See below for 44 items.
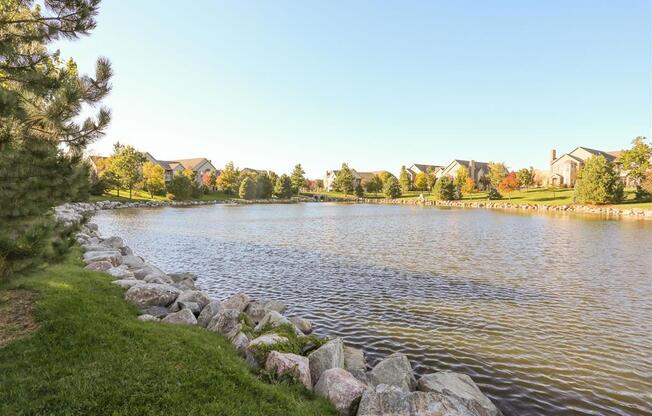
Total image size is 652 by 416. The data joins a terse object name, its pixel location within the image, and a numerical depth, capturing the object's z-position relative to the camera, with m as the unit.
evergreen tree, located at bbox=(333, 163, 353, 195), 132.50
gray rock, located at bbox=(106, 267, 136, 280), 13.20
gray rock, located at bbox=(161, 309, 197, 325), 9.57
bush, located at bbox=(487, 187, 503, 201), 102.19
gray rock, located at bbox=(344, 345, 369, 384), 8.06
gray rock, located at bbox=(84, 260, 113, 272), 13.94
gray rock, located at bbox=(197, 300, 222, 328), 10.12
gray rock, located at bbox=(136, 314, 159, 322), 9.15
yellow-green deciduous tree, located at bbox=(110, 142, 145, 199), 78.19
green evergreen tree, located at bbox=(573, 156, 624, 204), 70.81
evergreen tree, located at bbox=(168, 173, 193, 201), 87.31
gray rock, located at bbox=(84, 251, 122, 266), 15.28
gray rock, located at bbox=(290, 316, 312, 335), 11.36
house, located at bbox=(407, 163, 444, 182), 150.88
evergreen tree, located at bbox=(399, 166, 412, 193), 131.38
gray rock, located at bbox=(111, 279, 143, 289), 11.70
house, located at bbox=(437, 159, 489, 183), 129.62
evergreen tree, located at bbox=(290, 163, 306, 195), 128.12
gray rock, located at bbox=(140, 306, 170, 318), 9.98
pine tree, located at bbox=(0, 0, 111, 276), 6.46
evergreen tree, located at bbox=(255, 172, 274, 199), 108.07
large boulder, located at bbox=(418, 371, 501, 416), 6.84
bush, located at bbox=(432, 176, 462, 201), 107.19
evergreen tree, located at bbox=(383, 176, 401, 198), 122.38
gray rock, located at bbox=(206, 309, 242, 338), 9.35
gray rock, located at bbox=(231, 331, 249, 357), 8.19
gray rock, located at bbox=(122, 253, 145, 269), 16.12
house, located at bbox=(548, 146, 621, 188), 105.69
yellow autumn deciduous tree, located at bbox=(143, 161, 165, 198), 85.88
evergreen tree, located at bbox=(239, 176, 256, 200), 105.25
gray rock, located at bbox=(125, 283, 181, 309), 10.59
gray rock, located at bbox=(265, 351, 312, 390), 7.14
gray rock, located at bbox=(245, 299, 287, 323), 11.42
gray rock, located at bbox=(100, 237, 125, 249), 21.00
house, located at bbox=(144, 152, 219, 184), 113.25
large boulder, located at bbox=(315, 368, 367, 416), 6.50
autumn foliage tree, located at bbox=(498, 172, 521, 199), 100.50
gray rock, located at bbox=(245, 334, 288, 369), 7.73
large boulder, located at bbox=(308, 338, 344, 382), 7.73
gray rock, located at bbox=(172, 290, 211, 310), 11.30
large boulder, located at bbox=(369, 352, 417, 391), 7.69
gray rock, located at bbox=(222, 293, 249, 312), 11.47
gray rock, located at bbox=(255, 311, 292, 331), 9.69
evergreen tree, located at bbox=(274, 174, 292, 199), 115.50
